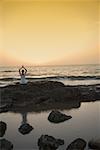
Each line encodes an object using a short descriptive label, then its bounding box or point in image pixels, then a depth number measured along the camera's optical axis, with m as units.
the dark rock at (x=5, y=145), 2.16
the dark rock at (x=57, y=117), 3.16
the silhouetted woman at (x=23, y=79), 5.32
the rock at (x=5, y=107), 4.01
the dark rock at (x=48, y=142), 2.18
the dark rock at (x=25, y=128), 2.72
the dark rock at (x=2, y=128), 2.64
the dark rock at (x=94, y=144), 2.14
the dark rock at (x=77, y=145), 2.15
